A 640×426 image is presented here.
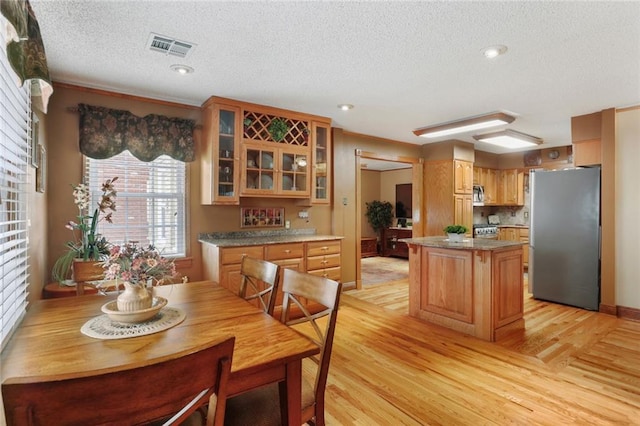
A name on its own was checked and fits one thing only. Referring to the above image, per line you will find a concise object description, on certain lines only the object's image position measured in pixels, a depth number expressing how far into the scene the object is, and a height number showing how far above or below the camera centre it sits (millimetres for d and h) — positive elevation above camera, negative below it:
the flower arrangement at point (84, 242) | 2926 -266
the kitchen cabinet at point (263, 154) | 3783 +695
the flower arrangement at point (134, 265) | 1454 -229
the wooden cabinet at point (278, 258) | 3554 -527
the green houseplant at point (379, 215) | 9031 -102
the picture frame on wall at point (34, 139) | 2291 +509
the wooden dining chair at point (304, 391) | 1313 -771
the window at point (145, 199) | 3498 +141
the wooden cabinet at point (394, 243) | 8531 -814
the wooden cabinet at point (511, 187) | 7156 +495
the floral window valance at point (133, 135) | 3332 +806
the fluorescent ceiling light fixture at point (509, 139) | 5145 +1129
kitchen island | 3293 -766
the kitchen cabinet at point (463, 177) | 5988 +613
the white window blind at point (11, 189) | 1297 +101
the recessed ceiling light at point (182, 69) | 2906 +1236
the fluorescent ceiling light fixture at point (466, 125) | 4339 +1164
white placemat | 1363 -484
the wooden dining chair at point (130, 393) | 668 -394
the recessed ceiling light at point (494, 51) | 2543 +1214
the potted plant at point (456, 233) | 3814 -246
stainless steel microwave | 6785 +316
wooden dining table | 1124 -493
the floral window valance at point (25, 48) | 1116 +625
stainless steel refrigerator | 4203 -339
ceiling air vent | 2443 +1232
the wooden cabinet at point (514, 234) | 6848 -479
